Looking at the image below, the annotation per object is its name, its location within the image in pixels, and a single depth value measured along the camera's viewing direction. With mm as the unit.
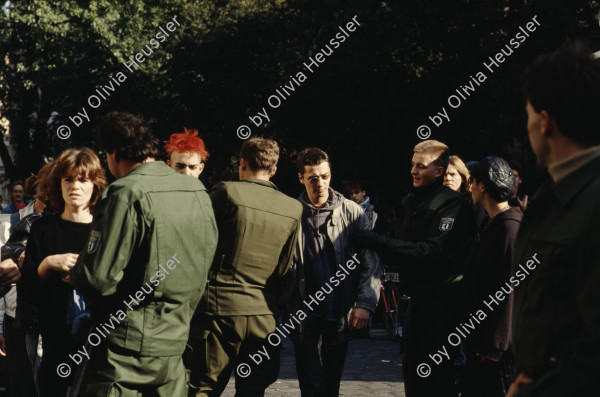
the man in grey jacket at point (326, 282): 5559
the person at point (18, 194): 15109
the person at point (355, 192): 12672
